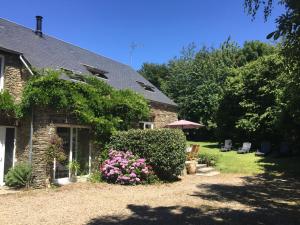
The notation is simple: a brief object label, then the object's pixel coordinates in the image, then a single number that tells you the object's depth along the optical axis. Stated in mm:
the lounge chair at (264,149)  15895
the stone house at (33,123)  9393
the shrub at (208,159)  13923
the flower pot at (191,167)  12265
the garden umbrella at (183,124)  15084
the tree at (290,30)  3718
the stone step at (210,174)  11980
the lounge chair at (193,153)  13185
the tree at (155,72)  36104
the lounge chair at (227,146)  17405
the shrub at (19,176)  9108
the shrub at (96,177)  9963
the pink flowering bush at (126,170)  9563
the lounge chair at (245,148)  16594
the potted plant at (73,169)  9810
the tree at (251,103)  17581
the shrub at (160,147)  9897
